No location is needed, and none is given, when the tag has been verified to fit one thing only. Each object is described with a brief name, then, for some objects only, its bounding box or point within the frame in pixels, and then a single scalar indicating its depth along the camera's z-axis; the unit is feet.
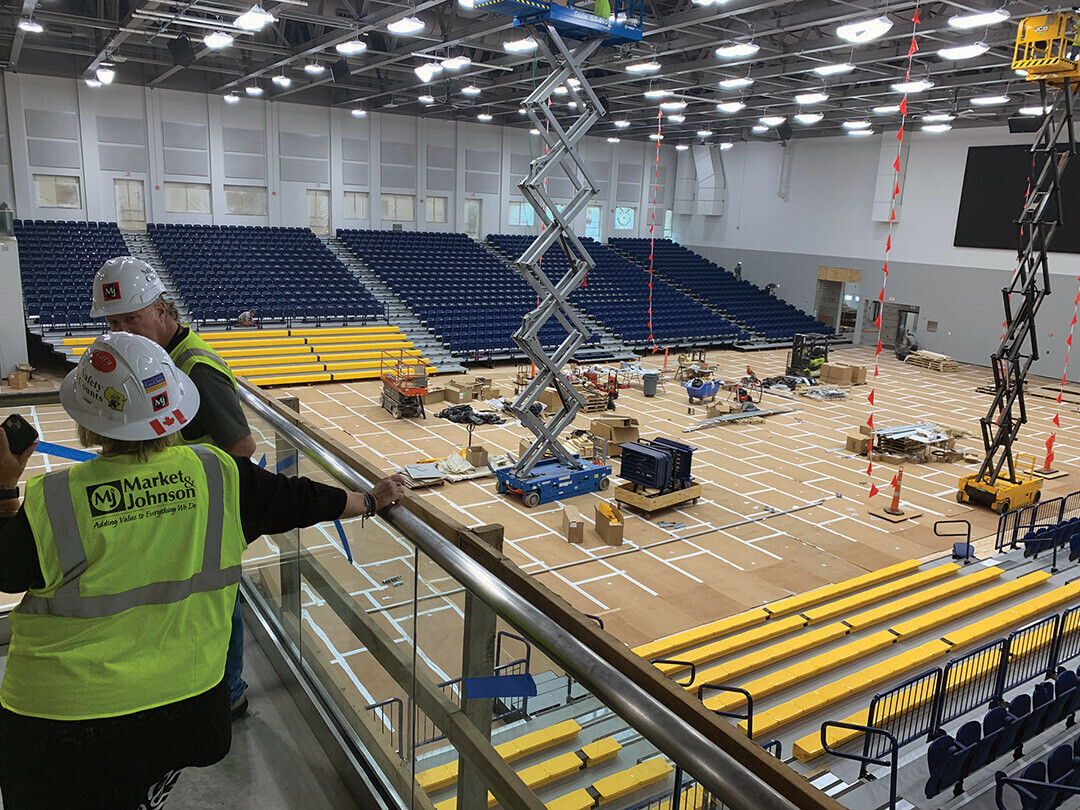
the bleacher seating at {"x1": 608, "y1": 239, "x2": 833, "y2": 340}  118.83
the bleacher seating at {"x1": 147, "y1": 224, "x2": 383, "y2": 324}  84.38
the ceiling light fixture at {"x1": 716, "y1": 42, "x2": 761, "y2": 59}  59.52
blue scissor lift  42.32
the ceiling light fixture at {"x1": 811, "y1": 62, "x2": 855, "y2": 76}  64.34
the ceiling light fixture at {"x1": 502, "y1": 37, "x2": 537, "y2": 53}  61.16
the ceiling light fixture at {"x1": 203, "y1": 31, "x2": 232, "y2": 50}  59.41
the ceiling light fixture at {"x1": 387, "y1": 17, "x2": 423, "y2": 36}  53.88
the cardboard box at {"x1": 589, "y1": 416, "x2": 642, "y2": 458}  56.54
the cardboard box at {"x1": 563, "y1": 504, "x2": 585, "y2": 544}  41.04
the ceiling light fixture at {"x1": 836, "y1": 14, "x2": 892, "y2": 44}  49.01
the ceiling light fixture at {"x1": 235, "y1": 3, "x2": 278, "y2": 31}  51.57
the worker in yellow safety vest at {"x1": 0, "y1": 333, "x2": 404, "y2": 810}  6.08
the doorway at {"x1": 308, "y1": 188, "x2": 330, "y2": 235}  107.14
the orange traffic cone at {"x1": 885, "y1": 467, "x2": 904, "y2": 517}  47.02
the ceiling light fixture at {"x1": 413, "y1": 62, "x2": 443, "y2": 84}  70.28
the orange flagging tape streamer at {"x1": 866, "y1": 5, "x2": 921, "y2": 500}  49.90
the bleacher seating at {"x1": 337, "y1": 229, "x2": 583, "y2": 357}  90.96
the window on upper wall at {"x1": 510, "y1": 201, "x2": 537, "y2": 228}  124.16
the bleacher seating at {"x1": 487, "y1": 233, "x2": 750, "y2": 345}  106.22
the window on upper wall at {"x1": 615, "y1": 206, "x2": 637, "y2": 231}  137.49
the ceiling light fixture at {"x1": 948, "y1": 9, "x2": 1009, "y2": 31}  49.19
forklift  88.58
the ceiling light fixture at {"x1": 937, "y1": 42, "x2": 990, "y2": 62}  56.24
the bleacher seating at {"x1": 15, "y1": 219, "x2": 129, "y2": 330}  73.15
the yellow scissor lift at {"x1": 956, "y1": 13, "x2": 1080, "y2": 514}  42.91
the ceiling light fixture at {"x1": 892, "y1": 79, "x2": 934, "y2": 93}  64.18
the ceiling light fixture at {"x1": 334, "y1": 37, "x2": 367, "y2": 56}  63.77
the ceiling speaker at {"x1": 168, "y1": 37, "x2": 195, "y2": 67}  70.23
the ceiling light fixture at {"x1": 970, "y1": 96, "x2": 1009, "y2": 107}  77.56
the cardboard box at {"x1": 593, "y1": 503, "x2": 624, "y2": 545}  40.55
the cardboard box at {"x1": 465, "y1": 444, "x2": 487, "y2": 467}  52.06
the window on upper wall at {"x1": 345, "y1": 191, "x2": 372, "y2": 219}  110.42
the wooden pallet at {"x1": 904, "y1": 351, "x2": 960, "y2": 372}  99.71
